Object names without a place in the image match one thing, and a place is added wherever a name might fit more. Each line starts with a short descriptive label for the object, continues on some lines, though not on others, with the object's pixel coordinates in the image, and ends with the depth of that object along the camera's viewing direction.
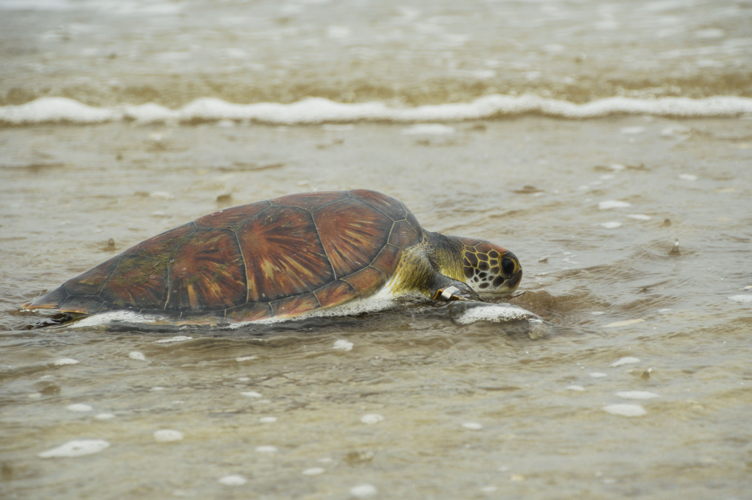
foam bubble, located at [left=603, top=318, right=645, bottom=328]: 7.46
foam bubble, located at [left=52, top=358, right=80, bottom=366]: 6.74
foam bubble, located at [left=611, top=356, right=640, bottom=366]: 6.60
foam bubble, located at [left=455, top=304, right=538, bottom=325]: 7.53
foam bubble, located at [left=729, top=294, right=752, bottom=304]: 7.74
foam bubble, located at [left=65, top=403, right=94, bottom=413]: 5.90
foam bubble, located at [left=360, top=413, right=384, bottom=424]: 5.73
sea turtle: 7.53
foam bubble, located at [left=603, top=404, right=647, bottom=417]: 5.72
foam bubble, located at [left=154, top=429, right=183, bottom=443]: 5.43
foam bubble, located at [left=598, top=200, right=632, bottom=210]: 10.92
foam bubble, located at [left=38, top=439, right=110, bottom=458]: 5.23
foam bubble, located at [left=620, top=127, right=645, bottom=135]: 14.91
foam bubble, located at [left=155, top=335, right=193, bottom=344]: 7.20
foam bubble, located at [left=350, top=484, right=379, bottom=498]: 4.75
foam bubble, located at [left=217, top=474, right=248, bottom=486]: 4.87
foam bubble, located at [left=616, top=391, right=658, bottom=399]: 5.97
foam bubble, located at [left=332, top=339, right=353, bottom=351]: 7.14
